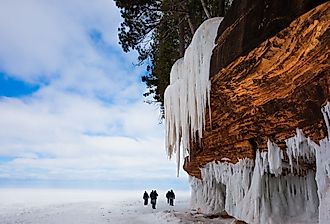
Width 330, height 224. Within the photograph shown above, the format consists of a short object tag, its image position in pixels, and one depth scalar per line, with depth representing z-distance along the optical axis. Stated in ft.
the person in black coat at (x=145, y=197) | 79.05
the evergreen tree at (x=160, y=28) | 41.14
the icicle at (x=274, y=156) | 22.39
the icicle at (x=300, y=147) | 19.36
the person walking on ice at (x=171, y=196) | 76.60
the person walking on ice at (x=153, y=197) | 68.31
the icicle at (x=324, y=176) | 16.34
